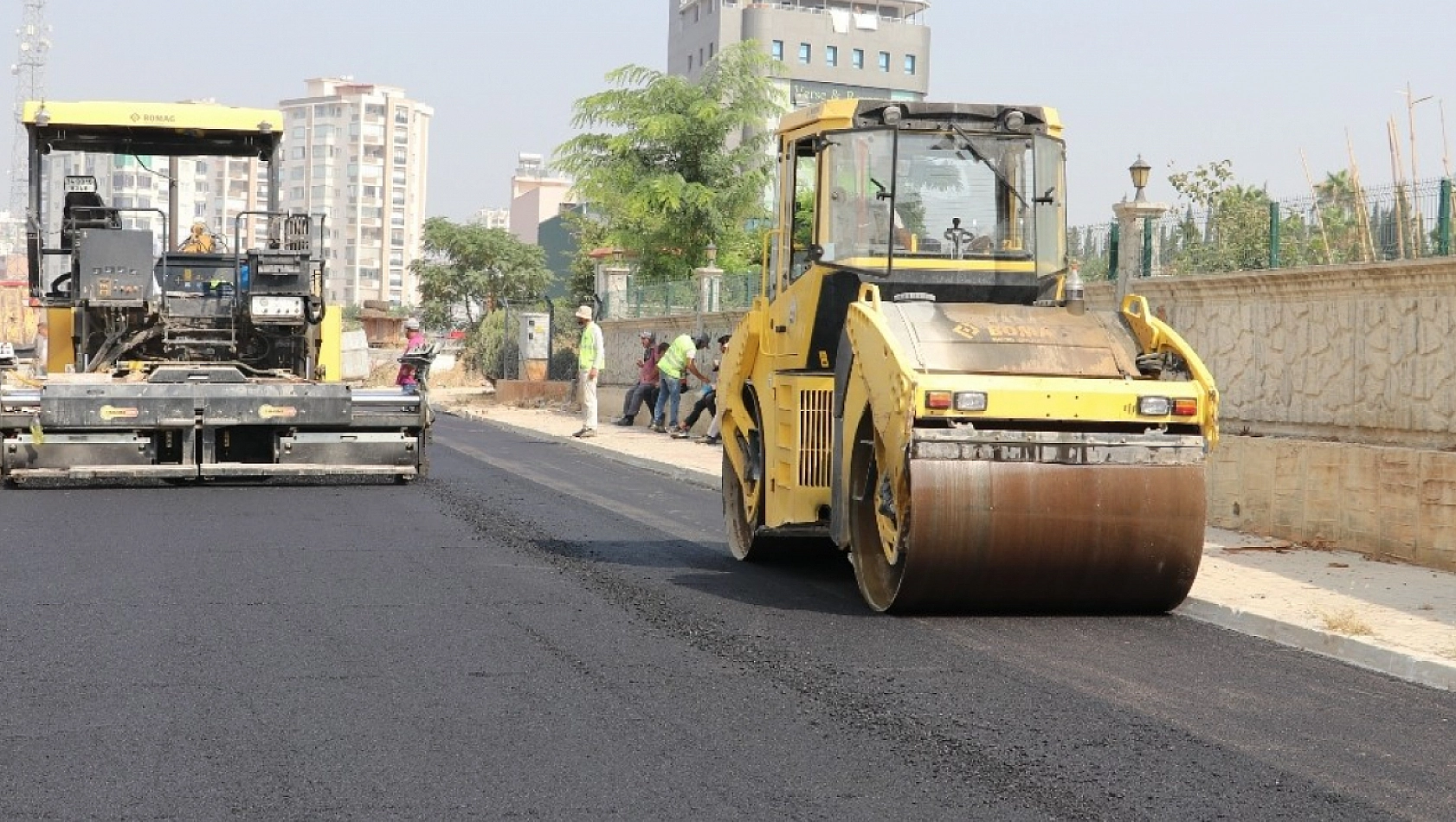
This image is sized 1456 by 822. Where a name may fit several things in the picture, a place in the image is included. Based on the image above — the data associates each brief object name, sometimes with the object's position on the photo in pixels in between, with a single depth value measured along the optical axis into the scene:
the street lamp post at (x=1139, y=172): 16.23
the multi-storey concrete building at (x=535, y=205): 142.12
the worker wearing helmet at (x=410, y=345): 18.22
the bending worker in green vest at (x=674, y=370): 26.23
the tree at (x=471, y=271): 65.00
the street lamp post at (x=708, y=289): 29.31
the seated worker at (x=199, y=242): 15.78
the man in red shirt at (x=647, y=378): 28.22
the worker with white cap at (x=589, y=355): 23.92
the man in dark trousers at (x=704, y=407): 24.78
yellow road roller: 8.05
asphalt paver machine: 14.31
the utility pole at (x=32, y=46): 120.81
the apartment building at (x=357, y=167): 188.38
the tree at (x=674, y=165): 46.38
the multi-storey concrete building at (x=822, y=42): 99.12
